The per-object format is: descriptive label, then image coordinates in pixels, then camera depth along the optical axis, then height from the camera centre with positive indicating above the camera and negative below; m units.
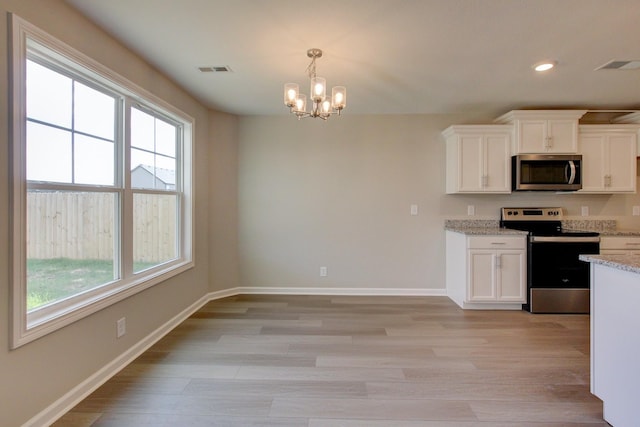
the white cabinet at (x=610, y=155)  3.80 +0.67
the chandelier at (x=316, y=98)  2.25 +0.82
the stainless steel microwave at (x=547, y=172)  3.73 +0.46
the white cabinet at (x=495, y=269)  3.63 -0.65
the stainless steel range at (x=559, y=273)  3.57 -0.68
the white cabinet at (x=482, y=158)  3.87 +0.64
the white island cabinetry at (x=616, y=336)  1.59 -0.65
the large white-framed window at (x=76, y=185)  1.66 +0.17
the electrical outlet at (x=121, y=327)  2.39 -0.87
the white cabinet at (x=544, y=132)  3.71 +0.92
